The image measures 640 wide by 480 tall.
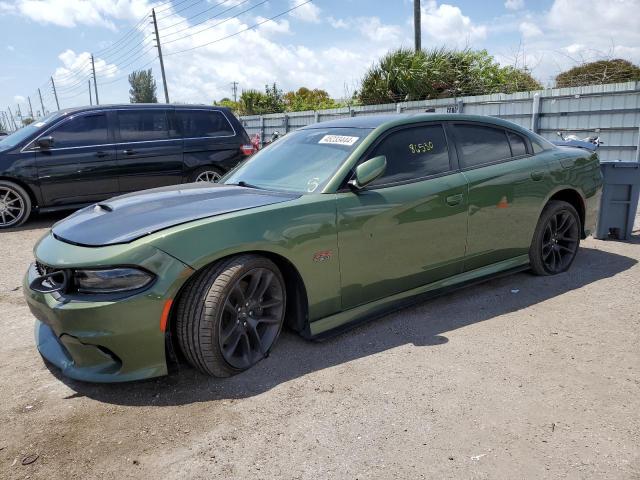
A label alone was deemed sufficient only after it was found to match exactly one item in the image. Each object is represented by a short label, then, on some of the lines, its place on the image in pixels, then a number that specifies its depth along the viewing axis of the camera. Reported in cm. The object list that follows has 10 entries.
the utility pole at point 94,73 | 6888
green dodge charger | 270
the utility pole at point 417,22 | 1734
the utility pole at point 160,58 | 3891
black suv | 763
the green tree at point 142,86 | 9331
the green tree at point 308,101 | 2286
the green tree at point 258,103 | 2546
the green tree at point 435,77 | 1482
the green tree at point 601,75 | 1273
